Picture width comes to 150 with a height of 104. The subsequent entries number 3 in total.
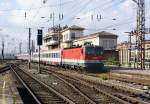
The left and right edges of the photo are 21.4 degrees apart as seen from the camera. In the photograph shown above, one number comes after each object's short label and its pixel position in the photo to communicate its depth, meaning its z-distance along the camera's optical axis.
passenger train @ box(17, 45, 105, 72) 41.12
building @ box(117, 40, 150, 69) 57.82
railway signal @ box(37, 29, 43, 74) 42.83
